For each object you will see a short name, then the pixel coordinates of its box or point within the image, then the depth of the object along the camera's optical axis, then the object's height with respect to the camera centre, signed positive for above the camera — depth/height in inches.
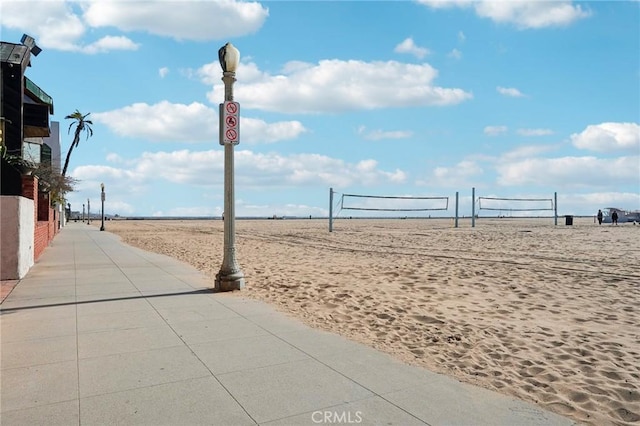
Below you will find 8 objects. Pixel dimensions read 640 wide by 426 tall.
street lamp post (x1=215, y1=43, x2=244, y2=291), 332.8 +57.0
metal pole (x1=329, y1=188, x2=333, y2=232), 1288.1 +38.0
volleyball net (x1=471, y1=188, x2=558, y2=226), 1439.5 +53.2
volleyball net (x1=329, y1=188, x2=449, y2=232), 1290.6 +49.2
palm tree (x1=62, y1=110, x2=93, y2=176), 1980.6 +388.3
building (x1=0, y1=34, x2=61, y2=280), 364.2 +43.0
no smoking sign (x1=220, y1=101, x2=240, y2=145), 334.3 +65.3
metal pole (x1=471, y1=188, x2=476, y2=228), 1435.8 +44.1
